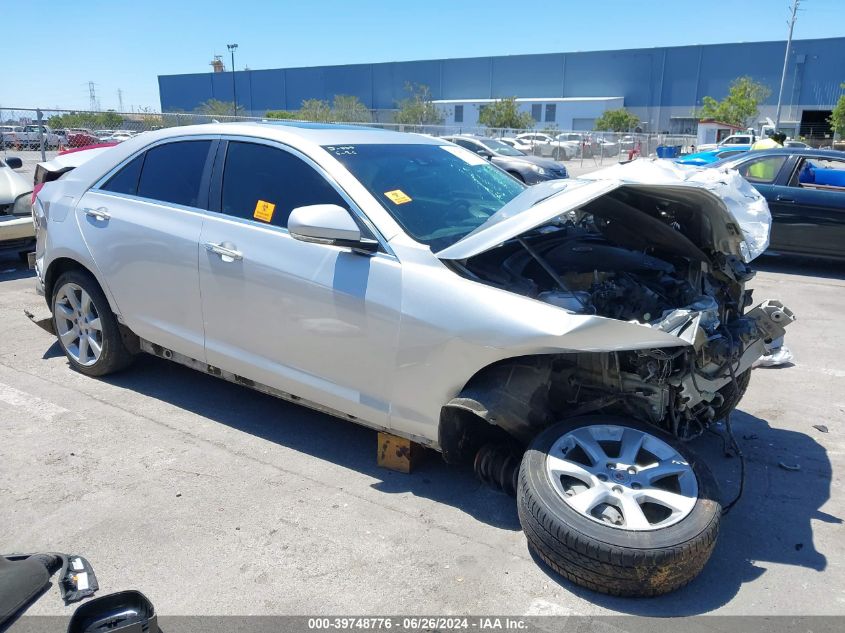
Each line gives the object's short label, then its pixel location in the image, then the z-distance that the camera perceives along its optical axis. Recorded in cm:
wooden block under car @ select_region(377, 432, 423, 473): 370
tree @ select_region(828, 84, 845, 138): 4094
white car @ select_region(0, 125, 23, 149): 1402
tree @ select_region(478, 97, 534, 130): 5678
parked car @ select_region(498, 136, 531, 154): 3299
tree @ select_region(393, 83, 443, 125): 5944
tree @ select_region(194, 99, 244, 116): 5525
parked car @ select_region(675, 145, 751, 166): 1285
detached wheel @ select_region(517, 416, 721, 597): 267
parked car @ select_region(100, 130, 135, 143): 1585
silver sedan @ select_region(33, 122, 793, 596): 290
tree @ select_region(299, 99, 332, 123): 4766
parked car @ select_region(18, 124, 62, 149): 1427
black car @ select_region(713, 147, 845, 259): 883
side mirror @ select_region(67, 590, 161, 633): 229
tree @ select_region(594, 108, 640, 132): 5709
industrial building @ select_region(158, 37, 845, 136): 5869
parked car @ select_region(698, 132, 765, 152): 3377
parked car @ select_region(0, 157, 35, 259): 859
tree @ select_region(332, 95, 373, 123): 5303
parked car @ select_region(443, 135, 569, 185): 1878
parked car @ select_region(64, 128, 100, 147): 1556
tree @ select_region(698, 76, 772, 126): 5047
